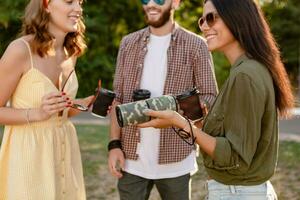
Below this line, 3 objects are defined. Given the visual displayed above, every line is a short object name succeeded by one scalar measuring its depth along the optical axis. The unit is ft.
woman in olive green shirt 7.70
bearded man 11.72
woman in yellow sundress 9.84
